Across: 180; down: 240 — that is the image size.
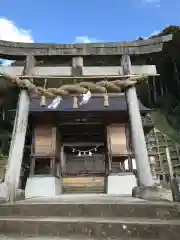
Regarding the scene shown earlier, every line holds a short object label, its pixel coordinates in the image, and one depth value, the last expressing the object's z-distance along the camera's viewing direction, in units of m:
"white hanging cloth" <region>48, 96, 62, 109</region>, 6.51
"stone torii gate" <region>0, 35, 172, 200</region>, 6.64
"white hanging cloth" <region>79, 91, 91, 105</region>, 6.43
